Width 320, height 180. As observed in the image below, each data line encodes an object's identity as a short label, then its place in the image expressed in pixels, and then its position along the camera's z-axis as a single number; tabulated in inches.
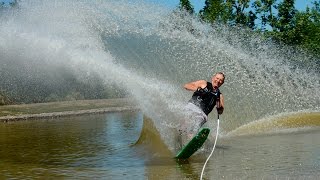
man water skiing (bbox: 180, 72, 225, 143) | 441.1
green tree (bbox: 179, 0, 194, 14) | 1849.2
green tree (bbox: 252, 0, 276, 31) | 1636.3
